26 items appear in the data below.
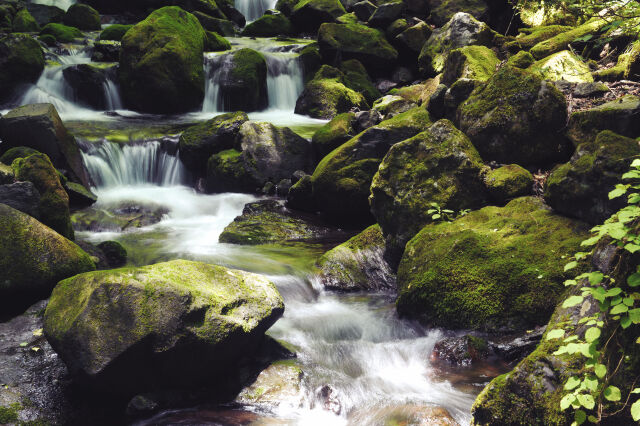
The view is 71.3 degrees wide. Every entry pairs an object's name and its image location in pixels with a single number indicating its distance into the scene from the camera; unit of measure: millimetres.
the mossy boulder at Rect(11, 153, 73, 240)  6277
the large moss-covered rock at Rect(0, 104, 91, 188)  9250
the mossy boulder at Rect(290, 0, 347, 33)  22609
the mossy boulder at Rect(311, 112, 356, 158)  10508
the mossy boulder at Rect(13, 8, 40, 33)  20016
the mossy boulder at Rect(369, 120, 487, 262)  6047
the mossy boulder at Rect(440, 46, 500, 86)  8484
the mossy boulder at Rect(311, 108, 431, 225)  8172
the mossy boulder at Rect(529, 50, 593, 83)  7512
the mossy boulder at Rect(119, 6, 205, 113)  14219
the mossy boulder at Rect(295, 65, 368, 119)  14688
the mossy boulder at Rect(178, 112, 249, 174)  11469
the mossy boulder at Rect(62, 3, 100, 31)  21273
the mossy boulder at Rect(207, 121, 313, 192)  10797
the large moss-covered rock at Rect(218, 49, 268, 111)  15711
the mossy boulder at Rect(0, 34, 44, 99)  14125
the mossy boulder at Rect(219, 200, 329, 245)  8273
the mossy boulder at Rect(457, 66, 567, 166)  5812
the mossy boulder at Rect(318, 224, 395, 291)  6359
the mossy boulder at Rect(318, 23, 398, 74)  17391
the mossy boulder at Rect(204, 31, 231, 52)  17641
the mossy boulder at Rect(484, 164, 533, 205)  5652
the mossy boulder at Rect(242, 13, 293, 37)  23297
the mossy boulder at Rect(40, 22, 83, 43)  18609
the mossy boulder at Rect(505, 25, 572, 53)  11039
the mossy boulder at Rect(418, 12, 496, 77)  12414
